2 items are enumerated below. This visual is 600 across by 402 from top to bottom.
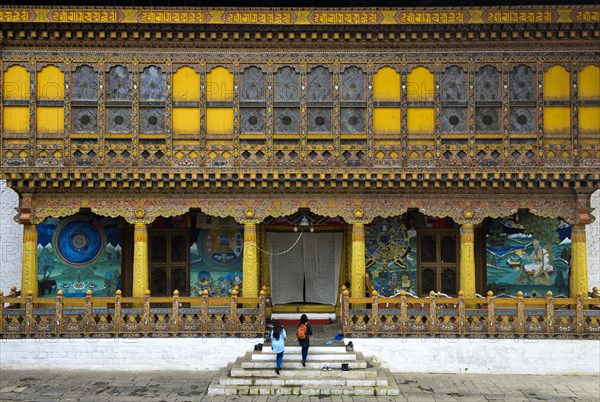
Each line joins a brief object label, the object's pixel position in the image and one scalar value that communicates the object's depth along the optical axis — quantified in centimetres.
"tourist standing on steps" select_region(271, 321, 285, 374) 1310
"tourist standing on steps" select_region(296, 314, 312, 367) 1341
